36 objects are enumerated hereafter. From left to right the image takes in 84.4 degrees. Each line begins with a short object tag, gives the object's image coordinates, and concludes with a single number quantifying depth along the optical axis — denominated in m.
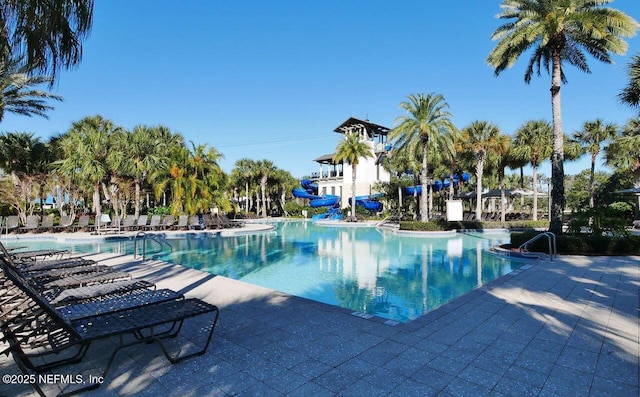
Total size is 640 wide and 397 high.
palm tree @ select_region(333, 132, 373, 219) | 33.47
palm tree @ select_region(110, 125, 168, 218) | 25.10
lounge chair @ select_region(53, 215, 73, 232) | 21.57
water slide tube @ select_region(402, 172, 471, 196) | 37.92
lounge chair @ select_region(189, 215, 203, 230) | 23.77
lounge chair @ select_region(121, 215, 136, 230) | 21.68
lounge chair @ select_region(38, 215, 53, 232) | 21.28
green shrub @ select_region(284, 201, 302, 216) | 43.16
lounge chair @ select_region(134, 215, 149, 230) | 22.33
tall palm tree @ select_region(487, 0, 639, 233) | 13.11
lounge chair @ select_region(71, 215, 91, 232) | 22.00
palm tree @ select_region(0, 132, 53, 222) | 23.09
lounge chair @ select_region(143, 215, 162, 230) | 22.50
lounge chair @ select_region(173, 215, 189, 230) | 22.86
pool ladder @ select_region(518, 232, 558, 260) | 11.13
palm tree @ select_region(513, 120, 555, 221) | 26.05
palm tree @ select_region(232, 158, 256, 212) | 41.47
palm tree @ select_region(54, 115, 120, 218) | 21.75
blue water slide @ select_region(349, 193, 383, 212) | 41.47
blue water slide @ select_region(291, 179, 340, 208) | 46.75
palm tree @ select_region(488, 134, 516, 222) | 26.22
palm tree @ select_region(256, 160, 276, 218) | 41.62
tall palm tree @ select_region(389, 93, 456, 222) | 23.09
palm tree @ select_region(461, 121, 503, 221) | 25.81
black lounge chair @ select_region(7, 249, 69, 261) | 7.68
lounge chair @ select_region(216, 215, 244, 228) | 24.31
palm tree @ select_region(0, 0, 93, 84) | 4.22
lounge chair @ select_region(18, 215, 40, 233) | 20.89
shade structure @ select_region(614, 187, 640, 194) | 20.44
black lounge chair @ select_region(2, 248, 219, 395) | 3.01
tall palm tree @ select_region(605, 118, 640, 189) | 23.17
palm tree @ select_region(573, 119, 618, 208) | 26.00
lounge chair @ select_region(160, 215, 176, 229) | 22.95
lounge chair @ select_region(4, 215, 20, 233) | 20.82
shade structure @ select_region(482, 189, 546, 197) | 28.95
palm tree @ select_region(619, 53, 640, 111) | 9.43
